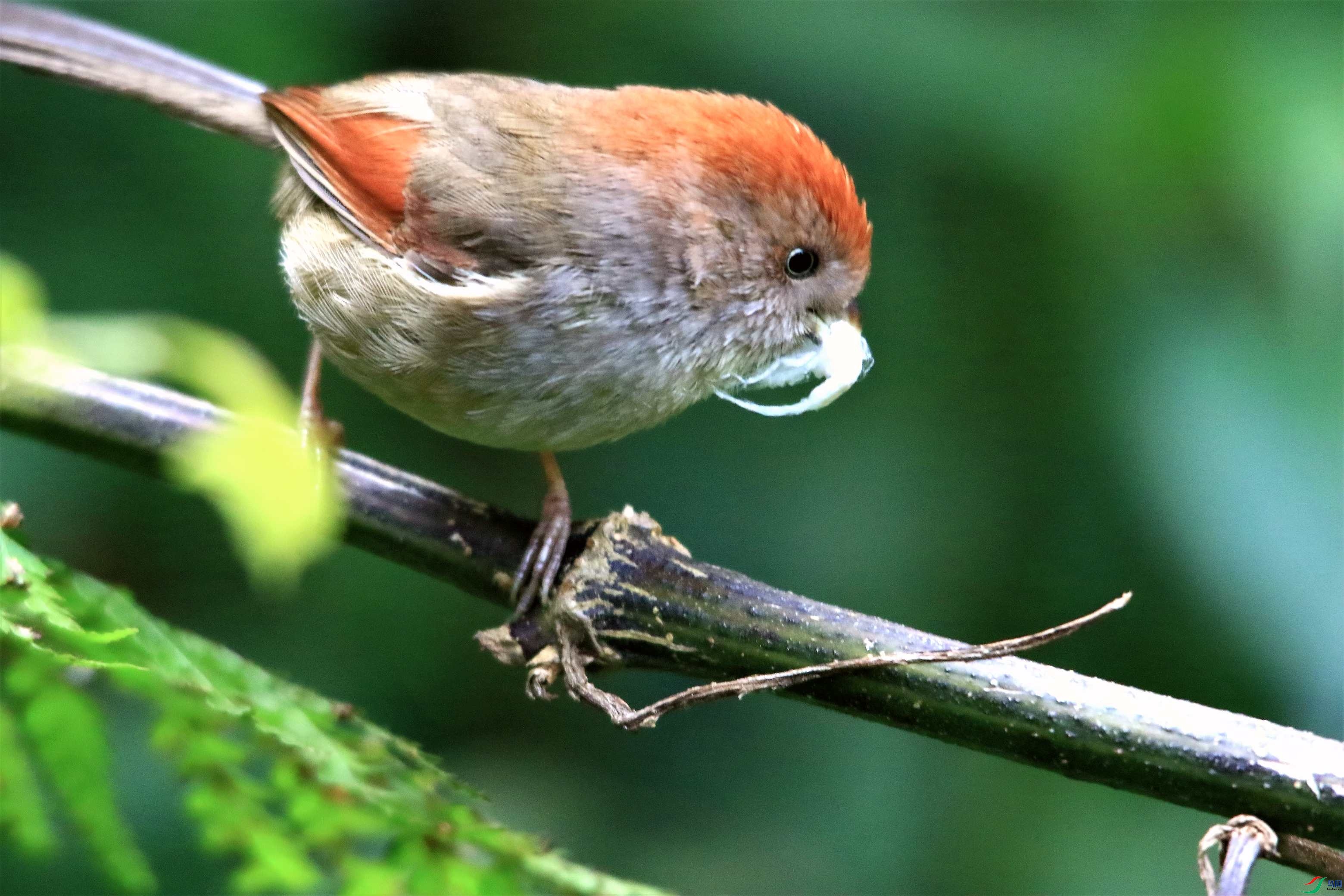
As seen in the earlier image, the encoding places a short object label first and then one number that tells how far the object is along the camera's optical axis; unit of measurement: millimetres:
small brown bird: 2535
